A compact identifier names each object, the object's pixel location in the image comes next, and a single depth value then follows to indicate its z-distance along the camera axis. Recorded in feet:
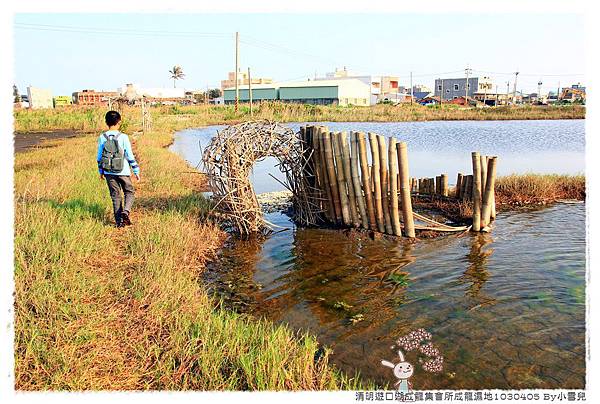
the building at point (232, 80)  346.46
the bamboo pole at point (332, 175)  28.91
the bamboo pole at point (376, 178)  27.53
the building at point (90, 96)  240.53
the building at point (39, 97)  208.20
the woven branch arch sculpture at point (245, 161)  27.14
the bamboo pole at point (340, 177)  28.60
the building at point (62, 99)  269.97
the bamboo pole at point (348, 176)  28.23
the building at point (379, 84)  283.59
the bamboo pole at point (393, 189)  26.32
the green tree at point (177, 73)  332.80
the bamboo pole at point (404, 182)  26.63
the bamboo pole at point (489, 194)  27.81
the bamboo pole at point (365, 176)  27.76
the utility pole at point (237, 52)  130.62
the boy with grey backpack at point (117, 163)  22.47
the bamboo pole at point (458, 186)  35.29
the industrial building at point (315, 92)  219.20
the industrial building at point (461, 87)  286.66
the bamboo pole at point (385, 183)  27.43
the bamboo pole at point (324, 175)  29.37
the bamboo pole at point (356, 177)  28.12
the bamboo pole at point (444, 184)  36.37
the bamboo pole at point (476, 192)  28.35
